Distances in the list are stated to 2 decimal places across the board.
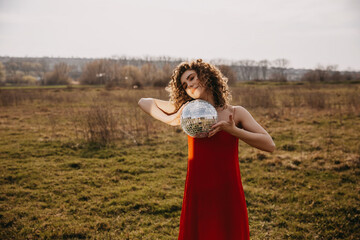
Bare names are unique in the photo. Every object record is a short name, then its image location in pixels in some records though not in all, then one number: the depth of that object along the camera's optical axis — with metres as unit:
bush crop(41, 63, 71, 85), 77.62
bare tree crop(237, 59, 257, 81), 115.94
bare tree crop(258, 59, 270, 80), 117.56
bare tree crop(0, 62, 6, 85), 80.79
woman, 1.82
